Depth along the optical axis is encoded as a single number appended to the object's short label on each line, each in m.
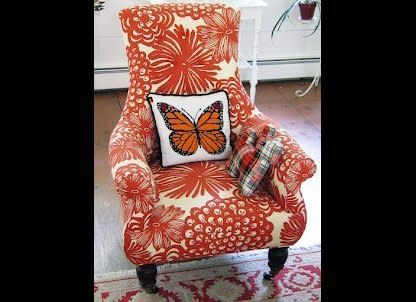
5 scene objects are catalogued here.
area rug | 1.97
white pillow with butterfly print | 2.05
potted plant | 3.42
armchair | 1.78
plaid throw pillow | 1.87
